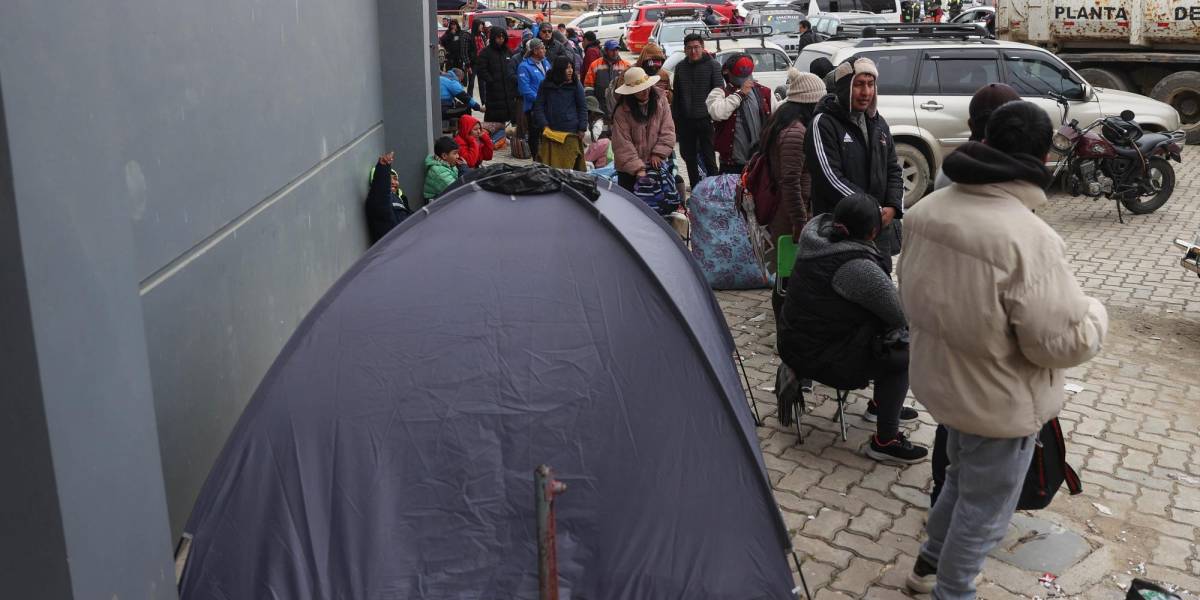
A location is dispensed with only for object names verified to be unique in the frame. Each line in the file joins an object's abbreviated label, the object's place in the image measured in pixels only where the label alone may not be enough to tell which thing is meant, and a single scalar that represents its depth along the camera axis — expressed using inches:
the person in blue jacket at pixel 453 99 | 559.5
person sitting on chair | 198.5
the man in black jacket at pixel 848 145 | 234.4
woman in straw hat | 331.6
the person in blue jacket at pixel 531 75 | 545.0
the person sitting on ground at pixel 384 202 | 324.8
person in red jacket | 408.5
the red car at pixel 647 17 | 1018.9
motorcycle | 431.5
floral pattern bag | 320.5
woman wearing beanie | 260.8
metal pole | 90.8
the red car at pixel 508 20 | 1007.4
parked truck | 588.8
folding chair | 258.8
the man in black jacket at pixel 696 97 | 398.3
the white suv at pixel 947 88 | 447.8
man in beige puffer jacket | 134.7
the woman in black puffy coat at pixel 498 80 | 566.6
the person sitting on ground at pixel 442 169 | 358.3
